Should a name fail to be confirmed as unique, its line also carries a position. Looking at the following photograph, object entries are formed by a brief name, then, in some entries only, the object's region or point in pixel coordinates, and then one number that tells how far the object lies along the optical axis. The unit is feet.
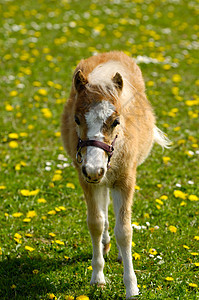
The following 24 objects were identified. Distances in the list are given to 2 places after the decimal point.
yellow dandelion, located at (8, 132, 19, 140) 42.12
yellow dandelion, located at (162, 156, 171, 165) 39.60
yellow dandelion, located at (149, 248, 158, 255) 26.88
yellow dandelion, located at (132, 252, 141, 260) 26.61
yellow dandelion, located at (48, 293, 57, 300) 22.82
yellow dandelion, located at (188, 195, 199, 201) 33.55
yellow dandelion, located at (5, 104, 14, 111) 47.57
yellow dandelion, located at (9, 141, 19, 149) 40.83
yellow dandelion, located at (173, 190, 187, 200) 34.01
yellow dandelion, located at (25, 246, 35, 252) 26.78
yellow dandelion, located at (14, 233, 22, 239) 27.73
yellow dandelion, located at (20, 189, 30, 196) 33.35
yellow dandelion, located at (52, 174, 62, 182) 35.83
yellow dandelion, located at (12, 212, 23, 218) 30.59
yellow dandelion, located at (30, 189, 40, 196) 33.42
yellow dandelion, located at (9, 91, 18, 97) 51.21
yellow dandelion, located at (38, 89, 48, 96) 52.21
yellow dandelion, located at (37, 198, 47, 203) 32.60
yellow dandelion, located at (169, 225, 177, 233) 29.45
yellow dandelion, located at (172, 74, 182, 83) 58.67
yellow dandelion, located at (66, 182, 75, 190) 34.86
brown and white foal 19.69
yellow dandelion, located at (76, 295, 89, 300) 22.76
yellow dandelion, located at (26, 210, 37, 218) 30.63
